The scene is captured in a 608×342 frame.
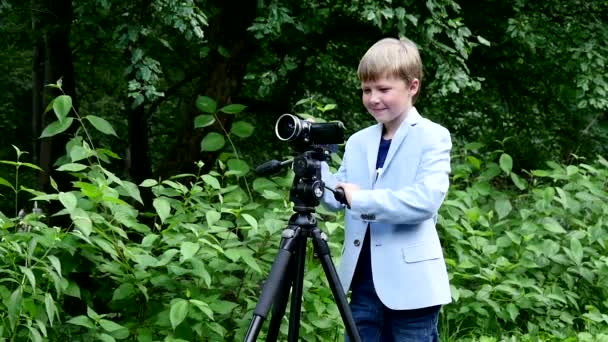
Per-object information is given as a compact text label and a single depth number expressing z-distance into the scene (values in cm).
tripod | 491
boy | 523
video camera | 496
